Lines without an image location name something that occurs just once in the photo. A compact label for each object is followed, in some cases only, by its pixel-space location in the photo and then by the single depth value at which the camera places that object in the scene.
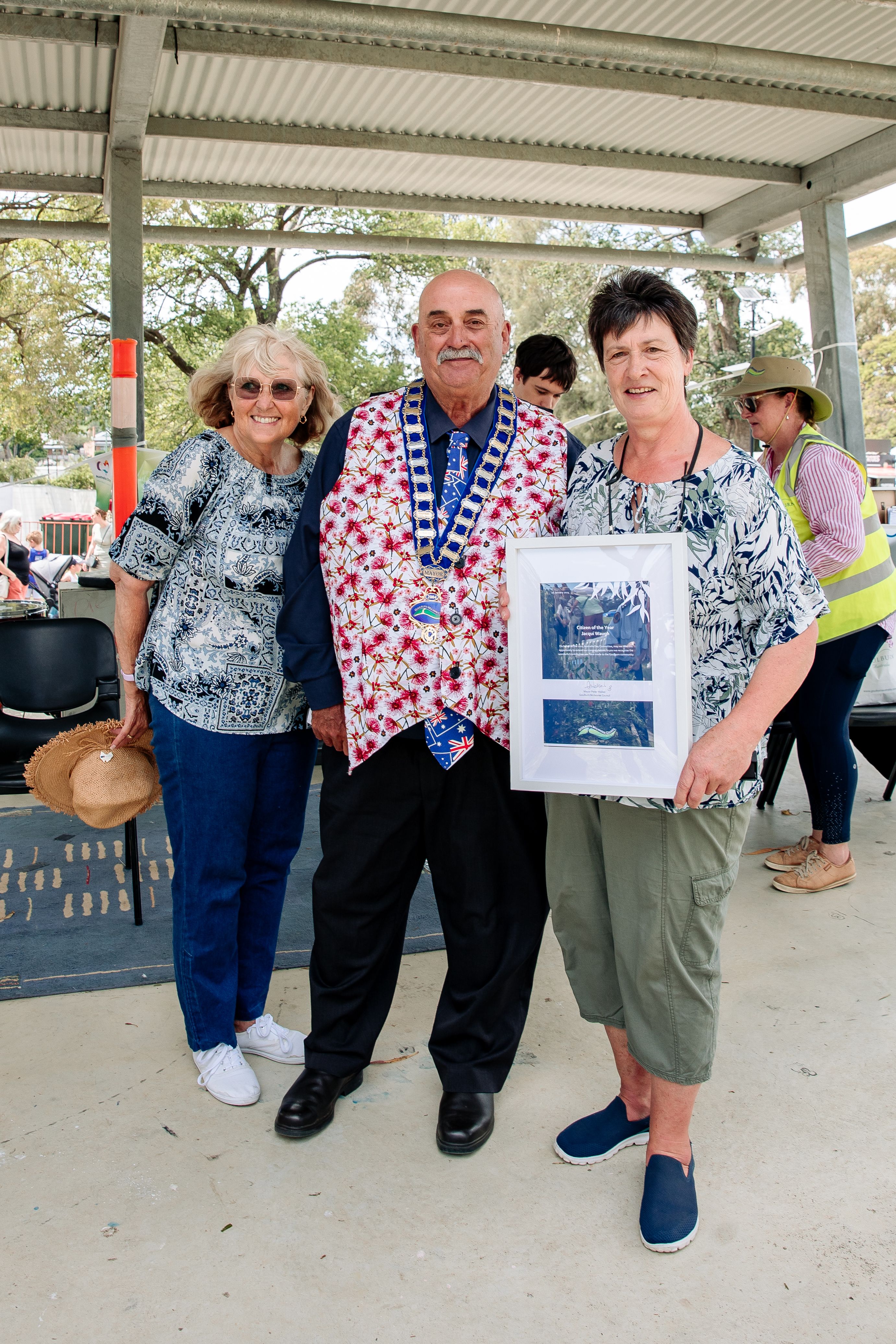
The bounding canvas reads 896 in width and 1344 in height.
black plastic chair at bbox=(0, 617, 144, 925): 4.41
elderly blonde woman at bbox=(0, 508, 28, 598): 10.33
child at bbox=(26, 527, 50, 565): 15.18
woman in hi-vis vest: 3.77
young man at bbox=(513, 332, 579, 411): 3.77
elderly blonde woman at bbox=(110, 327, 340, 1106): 2.54
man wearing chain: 2.31
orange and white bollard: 6.32
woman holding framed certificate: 1.93
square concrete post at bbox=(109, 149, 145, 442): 7.54
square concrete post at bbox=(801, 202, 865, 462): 8.33
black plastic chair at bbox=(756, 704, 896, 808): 4.72
